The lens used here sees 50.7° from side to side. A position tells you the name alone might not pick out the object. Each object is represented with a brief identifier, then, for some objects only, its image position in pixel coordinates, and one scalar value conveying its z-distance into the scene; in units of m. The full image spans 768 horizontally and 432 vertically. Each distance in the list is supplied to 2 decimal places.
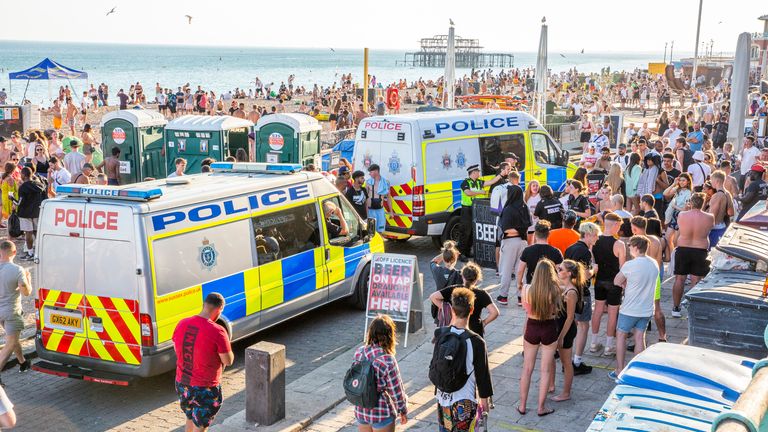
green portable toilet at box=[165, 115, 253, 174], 17.73
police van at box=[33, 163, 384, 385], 7.91
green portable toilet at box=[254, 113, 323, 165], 18.05
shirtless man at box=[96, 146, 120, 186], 16.75
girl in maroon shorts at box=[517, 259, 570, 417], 7.07
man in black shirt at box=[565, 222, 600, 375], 8.52
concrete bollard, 7.49
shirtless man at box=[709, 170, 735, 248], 11.38
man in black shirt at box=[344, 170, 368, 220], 13.16
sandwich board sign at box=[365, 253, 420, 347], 9.80
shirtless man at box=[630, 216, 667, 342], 8.63
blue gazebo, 27.77
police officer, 13.30
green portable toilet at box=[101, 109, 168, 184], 17.91
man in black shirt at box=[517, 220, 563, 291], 8.84
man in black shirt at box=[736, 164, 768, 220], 13.49
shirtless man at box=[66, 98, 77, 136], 29.35
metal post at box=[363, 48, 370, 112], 24.38
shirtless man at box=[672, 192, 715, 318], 9.77
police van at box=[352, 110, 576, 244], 13.60
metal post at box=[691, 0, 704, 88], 39.67
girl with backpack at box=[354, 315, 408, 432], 5.86
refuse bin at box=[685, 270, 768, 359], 7.54
